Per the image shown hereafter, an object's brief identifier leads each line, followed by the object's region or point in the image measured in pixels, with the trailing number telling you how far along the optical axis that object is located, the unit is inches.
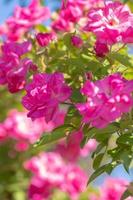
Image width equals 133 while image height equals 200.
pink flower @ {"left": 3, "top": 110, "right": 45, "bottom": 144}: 112.4
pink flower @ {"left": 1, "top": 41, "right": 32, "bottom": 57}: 52.0
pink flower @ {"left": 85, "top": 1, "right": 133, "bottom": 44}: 44.2
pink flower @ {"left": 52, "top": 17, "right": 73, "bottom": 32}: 60.1
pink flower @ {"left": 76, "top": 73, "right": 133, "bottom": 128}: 40.4
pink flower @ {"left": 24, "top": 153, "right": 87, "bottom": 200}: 98.0
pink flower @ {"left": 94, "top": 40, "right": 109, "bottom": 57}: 45.3
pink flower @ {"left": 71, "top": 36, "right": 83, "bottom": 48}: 49.7
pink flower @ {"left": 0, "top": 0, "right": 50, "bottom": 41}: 66.1
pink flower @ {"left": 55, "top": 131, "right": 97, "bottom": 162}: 112.6
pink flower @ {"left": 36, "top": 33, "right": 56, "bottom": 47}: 51.6
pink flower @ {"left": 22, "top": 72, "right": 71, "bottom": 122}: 44.2
